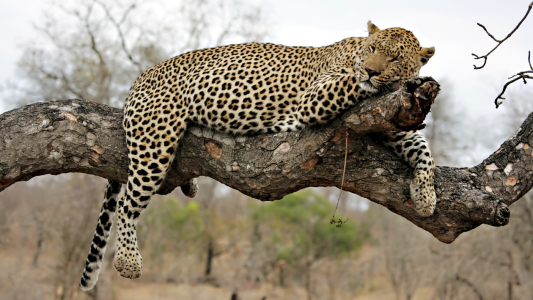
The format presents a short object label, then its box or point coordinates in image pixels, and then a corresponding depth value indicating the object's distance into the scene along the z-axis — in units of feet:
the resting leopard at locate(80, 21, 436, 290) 30.45
